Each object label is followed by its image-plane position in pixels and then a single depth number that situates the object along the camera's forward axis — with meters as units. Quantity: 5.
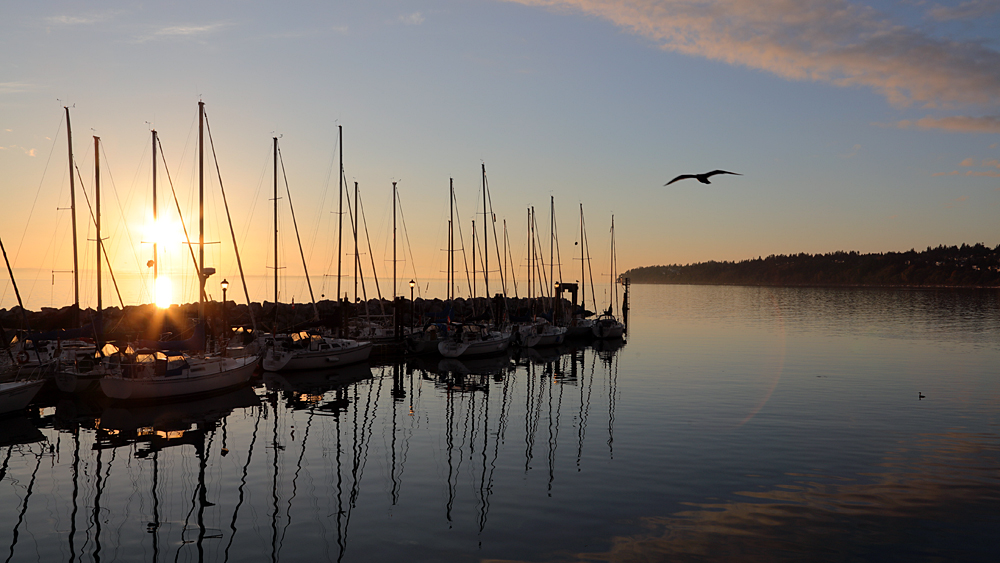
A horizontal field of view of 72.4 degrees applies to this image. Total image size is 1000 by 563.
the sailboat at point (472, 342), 51.34
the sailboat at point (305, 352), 41.53
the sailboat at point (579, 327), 71.50
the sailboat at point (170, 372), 29.77
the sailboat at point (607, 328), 71.31
